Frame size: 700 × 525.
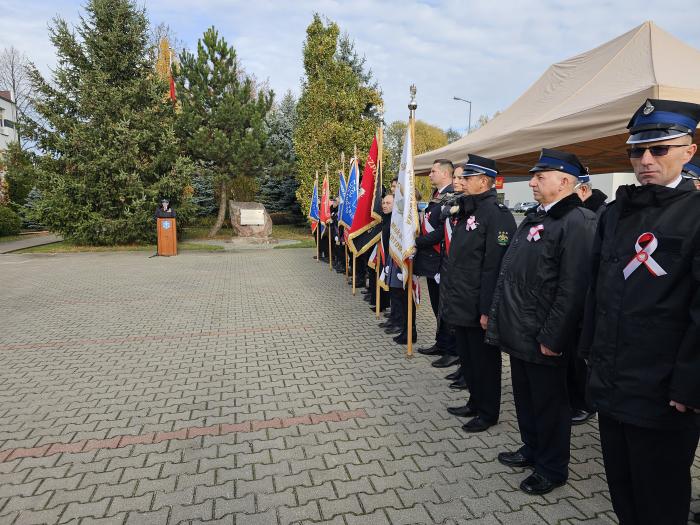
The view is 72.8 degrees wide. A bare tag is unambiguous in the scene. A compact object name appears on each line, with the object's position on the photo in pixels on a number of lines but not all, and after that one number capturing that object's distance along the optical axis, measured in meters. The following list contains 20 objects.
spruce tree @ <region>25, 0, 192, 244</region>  17.27
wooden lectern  16.12
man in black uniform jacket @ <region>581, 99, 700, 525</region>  1.89
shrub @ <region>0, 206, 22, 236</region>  21.50
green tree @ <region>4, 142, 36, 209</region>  17.75
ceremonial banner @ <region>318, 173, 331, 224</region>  12.37
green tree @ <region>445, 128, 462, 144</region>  65.27
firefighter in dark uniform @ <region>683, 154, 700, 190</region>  3.48
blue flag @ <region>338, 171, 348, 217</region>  10.40
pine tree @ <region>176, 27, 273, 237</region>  19.47
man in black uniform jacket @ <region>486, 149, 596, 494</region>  2.76
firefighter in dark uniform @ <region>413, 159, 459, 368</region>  5.32
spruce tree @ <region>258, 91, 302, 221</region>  23.57
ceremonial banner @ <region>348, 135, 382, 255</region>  7.04
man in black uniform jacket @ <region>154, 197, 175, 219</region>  16.01
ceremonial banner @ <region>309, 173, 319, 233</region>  14.15
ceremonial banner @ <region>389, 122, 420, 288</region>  5.40
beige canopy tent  4.59
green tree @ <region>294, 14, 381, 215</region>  20.89
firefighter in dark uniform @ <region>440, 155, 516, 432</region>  3.71
